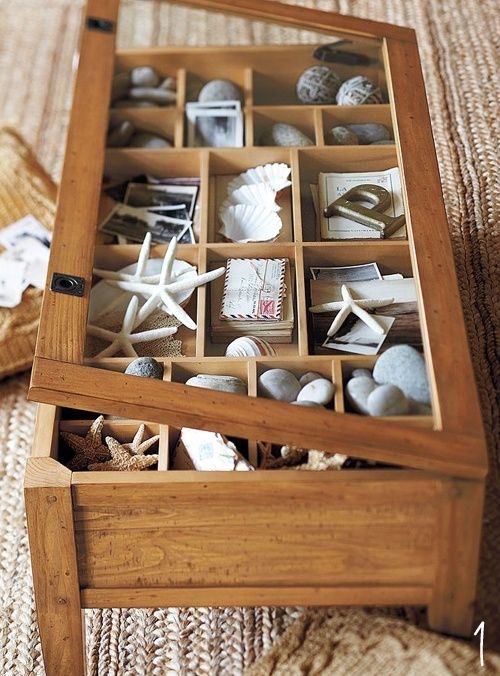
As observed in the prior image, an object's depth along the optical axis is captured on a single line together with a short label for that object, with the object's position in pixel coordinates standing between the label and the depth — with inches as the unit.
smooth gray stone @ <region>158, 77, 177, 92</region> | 61.5
